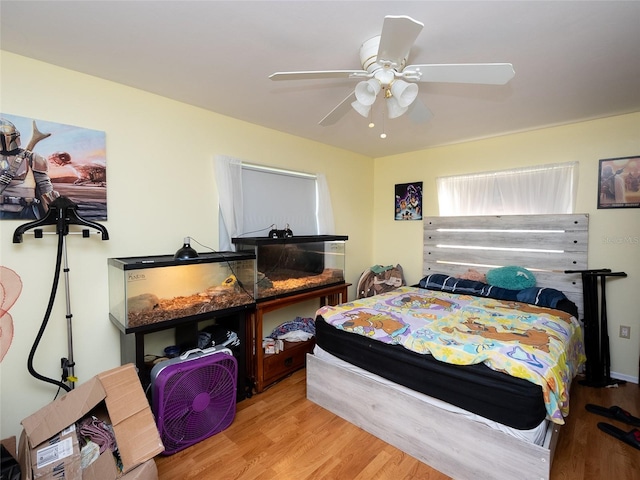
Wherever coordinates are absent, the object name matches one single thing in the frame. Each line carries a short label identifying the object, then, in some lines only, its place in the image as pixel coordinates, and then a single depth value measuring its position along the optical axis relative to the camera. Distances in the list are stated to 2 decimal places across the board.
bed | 1.55
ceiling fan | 1.42
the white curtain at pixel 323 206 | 3.73
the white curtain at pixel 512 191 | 3.09
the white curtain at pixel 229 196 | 2.78
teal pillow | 3.12
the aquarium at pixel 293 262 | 2.71
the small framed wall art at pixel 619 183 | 2.75
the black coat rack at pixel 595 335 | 2.72
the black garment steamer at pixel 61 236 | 1.80
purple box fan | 1.91
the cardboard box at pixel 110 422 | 1.49
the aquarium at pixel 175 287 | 1.99
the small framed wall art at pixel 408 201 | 4.09
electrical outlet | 2.81
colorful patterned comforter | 1.64
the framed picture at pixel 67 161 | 1.87
